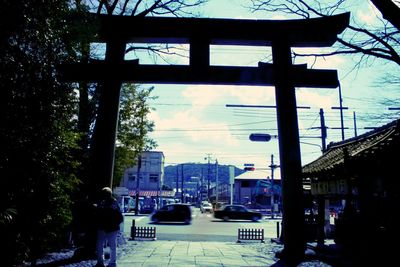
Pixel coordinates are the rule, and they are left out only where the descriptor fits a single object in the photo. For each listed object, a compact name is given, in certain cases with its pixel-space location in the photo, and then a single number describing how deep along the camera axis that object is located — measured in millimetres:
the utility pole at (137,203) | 43644
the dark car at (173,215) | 31750
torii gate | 10633
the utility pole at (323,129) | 26108
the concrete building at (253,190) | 59125
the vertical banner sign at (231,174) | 51225
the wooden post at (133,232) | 17975
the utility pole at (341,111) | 25688
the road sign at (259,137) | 24281
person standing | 8289
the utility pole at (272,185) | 44400
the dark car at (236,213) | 37688
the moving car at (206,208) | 54875
